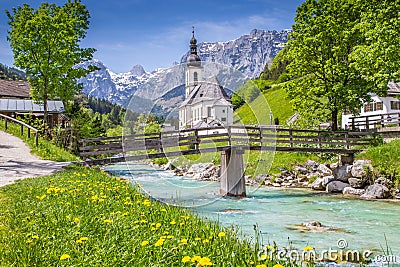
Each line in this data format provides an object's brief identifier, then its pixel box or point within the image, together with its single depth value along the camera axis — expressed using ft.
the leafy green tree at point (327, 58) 103.60
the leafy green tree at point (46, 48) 104.37
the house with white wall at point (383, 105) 146.30
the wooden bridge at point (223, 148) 61.67
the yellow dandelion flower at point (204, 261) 11.69
